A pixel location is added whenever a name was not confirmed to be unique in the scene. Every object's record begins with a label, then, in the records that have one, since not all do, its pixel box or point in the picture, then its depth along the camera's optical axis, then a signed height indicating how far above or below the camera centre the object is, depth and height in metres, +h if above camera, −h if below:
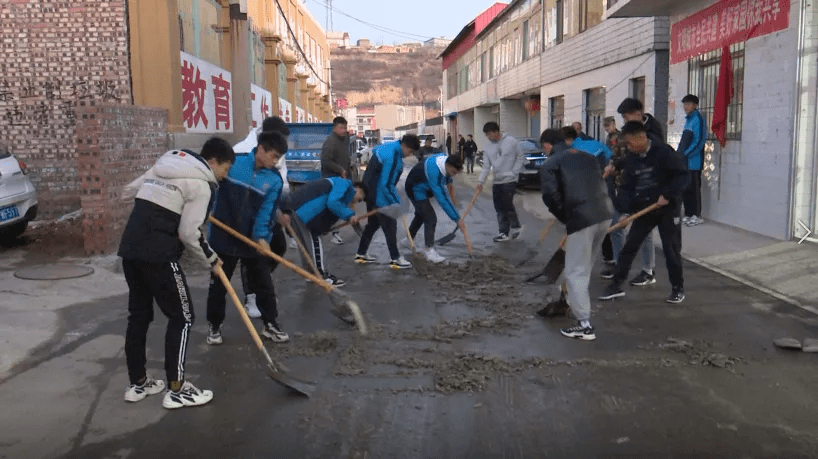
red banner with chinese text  10.27 +1.91
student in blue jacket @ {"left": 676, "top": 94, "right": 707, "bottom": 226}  11.28 +0.19
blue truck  15.71 +0.05
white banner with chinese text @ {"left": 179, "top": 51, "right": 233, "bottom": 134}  13.92 +1.18
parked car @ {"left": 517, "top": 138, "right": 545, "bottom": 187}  19.84 -0.43
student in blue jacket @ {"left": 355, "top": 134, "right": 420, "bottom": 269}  8.67 -0.32
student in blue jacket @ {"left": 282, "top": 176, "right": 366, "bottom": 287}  7.64 -0.55
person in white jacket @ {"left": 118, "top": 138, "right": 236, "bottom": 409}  4.36 -0.57
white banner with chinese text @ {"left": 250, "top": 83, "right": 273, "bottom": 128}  22.39 +1.59
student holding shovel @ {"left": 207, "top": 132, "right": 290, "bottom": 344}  5.74 -0.46
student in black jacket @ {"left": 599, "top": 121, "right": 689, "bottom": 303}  6.90 -0.41
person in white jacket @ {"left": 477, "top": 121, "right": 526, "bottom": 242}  11.24 -0.32
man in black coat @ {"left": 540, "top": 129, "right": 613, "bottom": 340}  5.81 -0.45
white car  9.44 -0.55
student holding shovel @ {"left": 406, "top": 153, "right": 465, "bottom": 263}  8.94 -0.43
